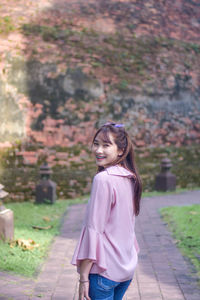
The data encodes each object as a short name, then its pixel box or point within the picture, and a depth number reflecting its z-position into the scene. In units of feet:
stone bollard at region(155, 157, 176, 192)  31.30
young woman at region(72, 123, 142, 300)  6.21
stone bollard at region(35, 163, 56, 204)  27.55
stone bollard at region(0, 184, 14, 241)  16.20
